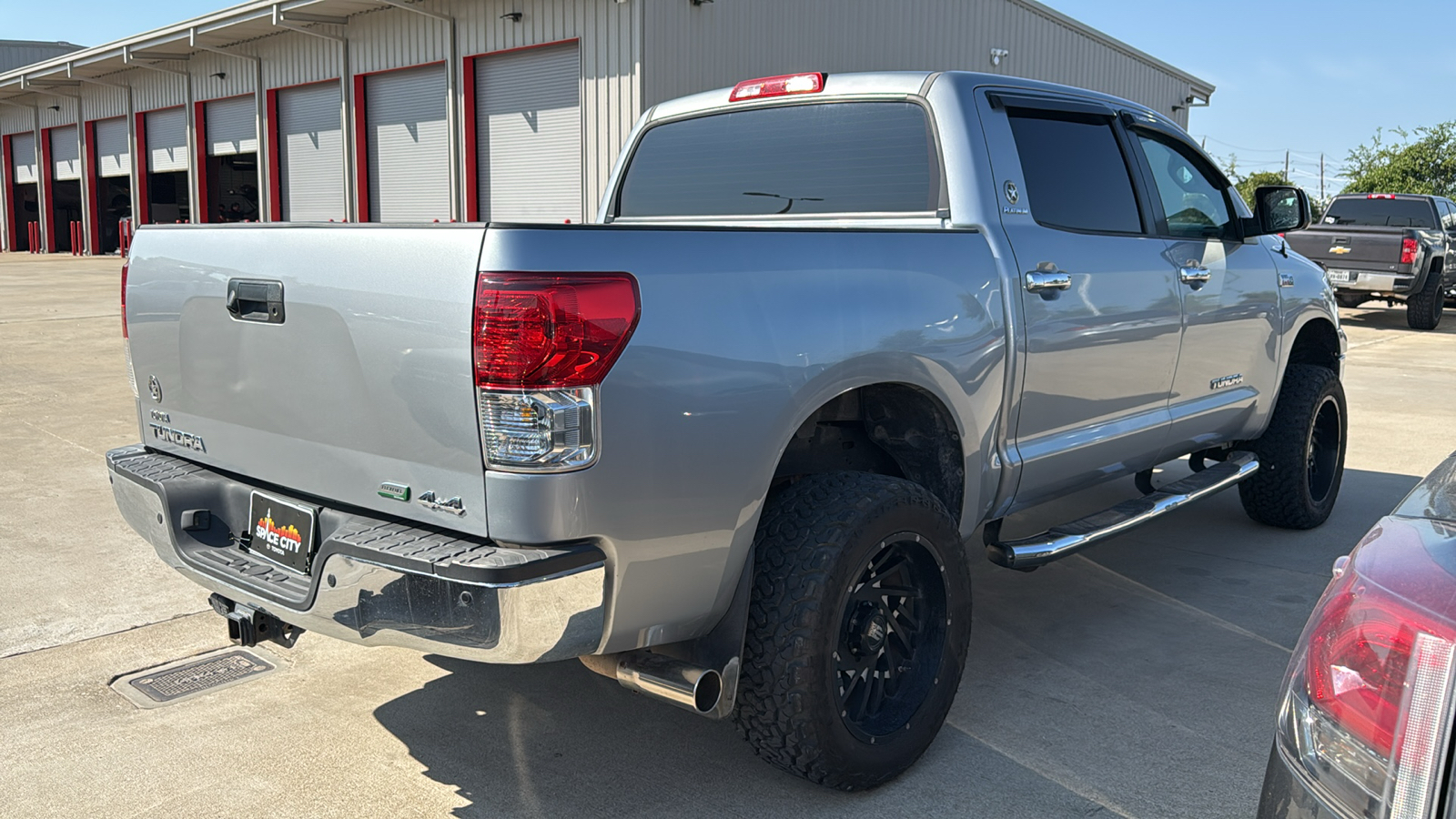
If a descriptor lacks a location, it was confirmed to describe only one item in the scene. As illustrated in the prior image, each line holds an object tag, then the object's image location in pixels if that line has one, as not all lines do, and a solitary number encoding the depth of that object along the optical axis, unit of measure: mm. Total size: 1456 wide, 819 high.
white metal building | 15016
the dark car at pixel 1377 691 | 1476
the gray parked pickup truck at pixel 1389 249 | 16266
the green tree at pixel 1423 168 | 31875
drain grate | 3697
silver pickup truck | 2461
